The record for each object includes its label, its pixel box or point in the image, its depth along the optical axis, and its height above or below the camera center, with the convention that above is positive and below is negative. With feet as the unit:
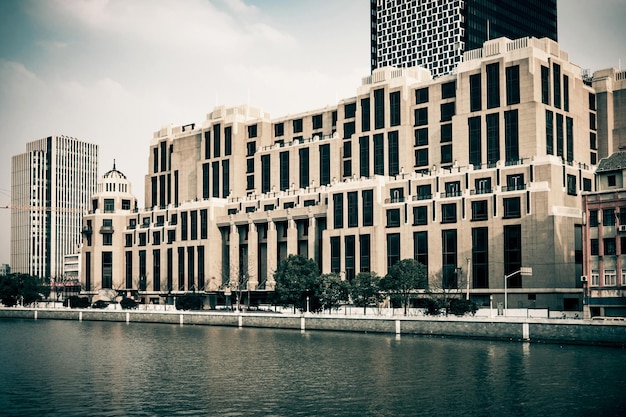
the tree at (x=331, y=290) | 488.44 -15.71
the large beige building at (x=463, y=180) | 479.82 +54.14
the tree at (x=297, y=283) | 497.46 -11.48
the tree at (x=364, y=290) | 488.44 -15.77
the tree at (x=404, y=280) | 471.62 -9.71
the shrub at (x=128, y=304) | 620.90 -28.71
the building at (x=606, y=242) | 379.14 +9.12
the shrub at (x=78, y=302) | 629.10 -27.01
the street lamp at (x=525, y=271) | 413.59 -4.65
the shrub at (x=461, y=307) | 403.95 -22.17
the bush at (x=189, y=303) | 573.74 -26.27
